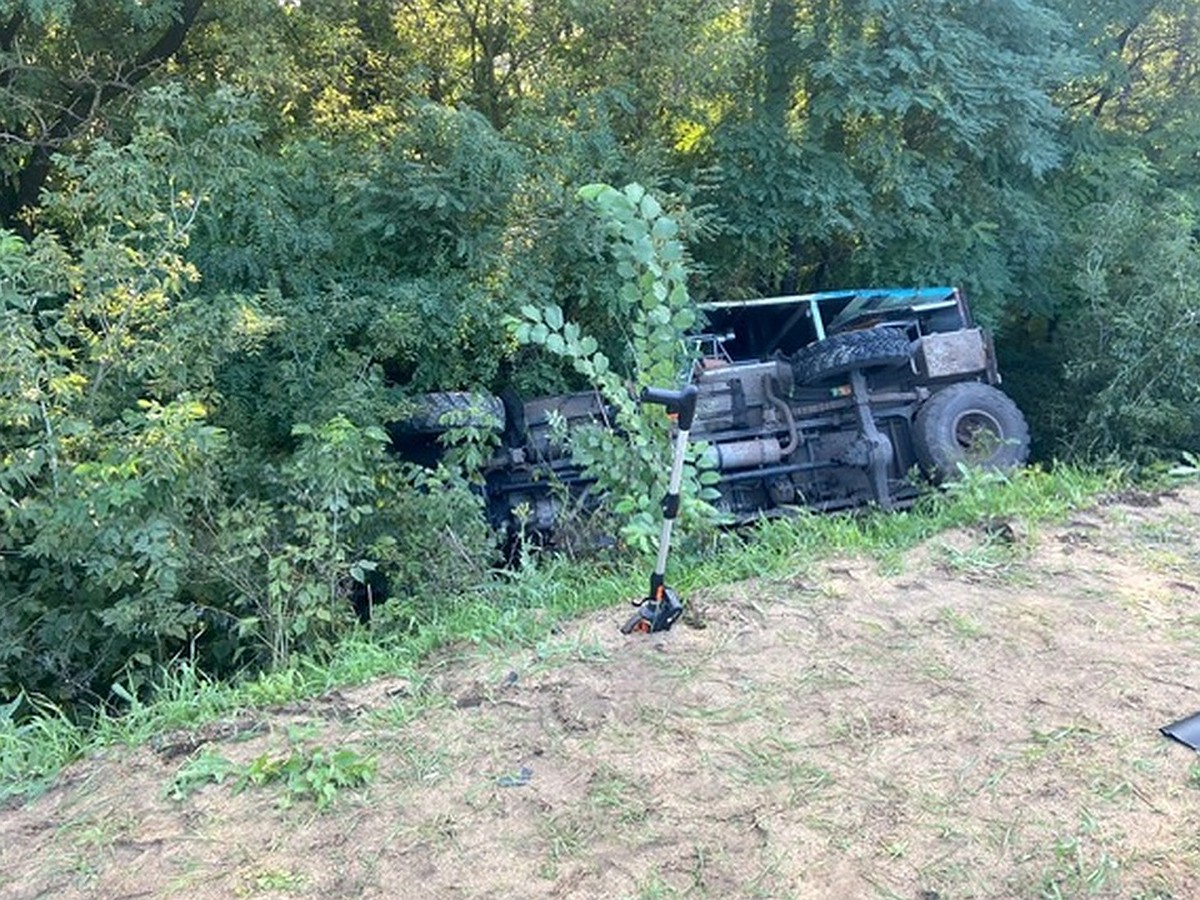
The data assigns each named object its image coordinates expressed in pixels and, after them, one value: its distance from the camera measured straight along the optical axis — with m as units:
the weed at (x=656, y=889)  2.48
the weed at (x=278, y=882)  2.57
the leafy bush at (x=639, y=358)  4.59
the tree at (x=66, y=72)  7.67
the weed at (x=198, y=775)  3.05
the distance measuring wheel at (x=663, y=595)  3.88
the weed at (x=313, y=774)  2.98
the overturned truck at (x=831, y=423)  7.42
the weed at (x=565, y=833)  2.67
